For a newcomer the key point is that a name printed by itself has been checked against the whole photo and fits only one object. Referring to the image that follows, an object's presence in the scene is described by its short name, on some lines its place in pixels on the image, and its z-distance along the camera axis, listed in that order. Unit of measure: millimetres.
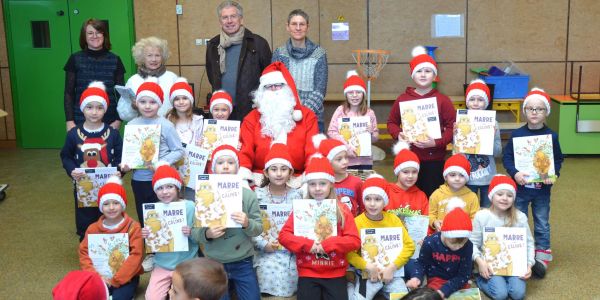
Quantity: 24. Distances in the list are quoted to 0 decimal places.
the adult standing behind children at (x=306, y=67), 5031
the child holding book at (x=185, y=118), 4629
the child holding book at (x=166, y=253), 3894
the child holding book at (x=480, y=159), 4543
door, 8984
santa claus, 4527
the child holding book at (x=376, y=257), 3820
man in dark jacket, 5113
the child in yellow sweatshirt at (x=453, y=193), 4180
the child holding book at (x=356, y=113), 4832
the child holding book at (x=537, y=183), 4328
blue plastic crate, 8211
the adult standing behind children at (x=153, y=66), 4949
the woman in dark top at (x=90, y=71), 5141
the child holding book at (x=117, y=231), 3941
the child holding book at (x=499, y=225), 3949
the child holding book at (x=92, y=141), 4430
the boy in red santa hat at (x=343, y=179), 4211
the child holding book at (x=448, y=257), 3646
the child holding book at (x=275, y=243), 4059
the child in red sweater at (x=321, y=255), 3750
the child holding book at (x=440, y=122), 4613
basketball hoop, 8703
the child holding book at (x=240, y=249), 3865
